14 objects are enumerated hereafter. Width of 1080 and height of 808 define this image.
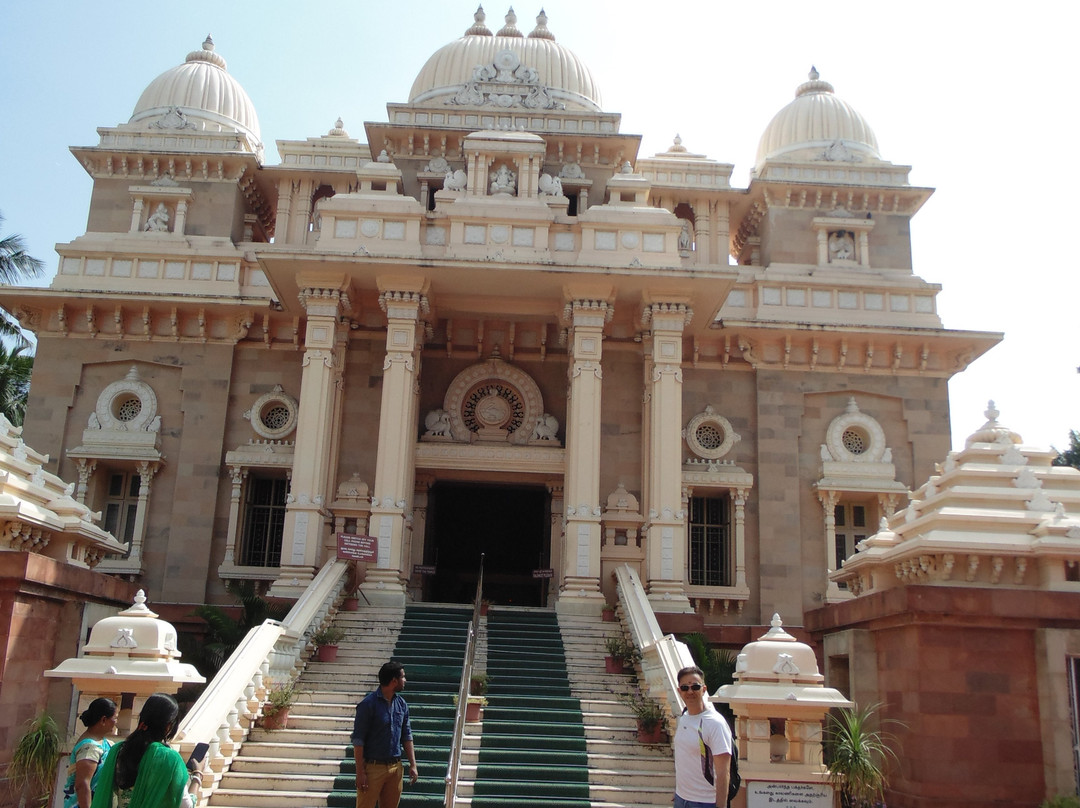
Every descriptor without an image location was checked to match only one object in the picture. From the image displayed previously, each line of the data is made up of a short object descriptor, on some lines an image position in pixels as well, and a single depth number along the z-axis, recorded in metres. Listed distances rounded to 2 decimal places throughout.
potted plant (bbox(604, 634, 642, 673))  17.41
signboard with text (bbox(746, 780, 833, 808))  11.73
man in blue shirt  10.00
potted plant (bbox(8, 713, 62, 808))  13.59
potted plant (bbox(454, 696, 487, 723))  15.04
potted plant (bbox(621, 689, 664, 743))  14.84
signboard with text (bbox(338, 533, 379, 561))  20.22
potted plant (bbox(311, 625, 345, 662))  17.31
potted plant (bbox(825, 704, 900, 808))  12.14
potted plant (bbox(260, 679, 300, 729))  14.73
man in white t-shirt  8.71
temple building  22.02
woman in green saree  6.62
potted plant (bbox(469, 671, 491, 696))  16.03
